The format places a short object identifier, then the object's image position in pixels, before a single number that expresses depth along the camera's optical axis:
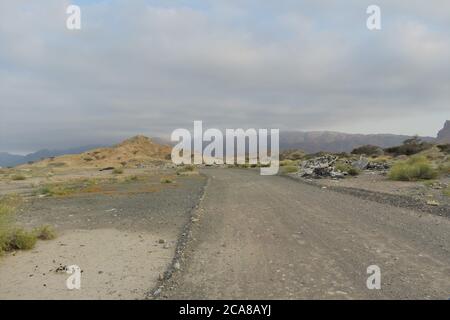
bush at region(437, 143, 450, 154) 54.03
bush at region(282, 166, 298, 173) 40.12
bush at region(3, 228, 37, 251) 9.44
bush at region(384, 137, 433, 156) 65.06
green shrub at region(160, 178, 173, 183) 30.80
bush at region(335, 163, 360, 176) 31.23
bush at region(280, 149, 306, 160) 93.24
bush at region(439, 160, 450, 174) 28.11
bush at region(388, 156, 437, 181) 25.94
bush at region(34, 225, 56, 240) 10.69
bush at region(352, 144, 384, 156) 73.59
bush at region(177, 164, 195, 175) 51.38
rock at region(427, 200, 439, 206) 14.98
